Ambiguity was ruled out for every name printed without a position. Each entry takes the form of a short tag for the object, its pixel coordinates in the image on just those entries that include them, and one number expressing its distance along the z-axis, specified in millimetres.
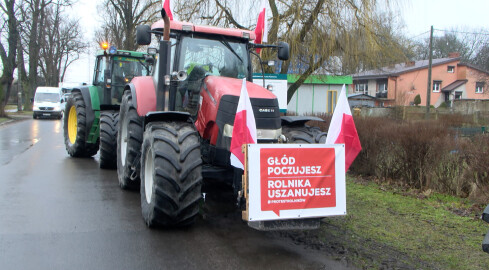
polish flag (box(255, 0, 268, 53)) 7141
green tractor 10828
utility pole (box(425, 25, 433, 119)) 29359
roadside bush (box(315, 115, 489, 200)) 7293
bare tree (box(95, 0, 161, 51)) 30441
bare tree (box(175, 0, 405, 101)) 13984
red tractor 5168
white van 31359
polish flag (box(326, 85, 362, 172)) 5145
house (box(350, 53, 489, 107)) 54156
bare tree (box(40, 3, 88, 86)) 42750
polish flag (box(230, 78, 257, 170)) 4645
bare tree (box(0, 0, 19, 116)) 29234
